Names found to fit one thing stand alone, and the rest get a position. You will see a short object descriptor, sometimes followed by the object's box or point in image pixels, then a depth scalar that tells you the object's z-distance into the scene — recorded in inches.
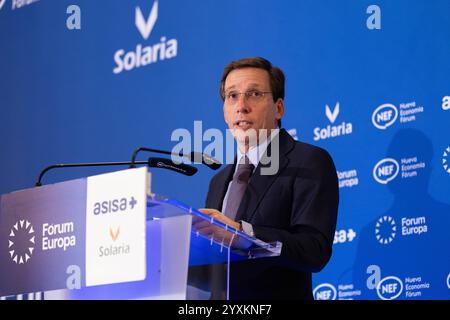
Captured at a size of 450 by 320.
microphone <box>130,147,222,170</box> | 225.1
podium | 176.2
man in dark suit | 233.6
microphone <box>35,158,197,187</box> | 217.0
